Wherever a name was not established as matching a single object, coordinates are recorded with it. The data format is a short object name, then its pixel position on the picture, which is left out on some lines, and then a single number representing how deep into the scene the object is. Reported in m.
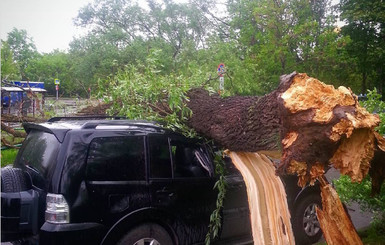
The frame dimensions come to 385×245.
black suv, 3.32
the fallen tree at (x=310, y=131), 2.81
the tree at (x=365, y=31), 17.38
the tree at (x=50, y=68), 40.34
